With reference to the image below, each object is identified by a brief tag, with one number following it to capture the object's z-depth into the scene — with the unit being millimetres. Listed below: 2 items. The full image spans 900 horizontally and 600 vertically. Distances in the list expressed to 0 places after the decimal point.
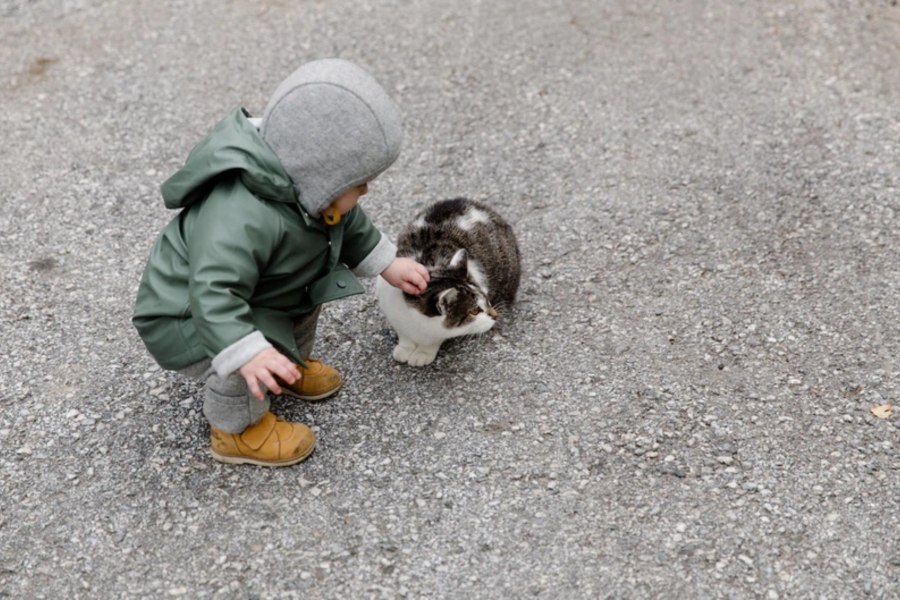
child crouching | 2383
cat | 3135
